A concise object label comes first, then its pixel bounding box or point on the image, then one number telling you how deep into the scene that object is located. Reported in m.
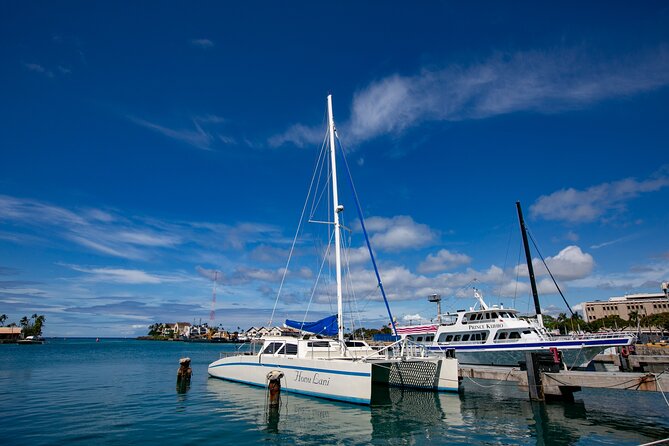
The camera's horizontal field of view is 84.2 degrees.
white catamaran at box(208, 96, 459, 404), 16.00
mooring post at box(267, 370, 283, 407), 15.23
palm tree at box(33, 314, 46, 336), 126.88
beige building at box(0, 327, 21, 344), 109.19
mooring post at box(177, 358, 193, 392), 22.69
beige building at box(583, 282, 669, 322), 133.25
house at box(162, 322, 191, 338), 178.86
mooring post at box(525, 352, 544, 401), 16.42
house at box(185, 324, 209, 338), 171.43
